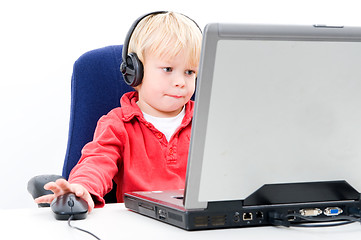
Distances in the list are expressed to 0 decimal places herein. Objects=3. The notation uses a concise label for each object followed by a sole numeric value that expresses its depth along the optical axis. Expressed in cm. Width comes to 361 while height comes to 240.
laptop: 149
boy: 205
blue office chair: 220
